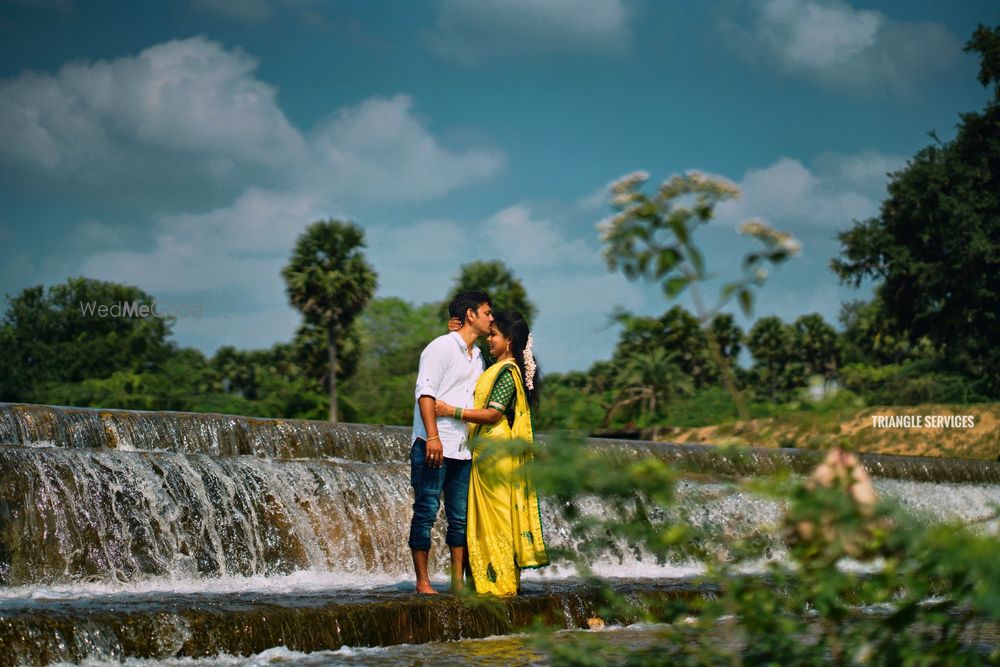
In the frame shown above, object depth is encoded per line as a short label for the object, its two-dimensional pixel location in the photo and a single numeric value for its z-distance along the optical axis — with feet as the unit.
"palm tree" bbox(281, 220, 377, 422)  149.38
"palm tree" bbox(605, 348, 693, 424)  181.88
